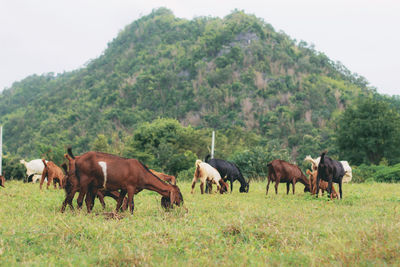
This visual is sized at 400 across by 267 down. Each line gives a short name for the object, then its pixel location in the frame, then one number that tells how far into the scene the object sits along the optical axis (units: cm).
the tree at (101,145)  4181
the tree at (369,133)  3747
